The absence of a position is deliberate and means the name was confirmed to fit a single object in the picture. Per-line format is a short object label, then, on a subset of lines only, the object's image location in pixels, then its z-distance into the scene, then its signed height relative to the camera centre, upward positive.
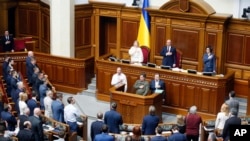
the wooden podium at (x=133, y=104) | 14.62 -2.61
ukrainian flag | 17.83 -0.66
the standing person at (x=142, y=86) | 14.95 -2.16
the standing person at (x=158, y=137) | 10.74 -2.55
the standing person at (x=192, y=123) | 12.21 -2.58
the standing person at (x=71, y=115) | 12.61 -2.52
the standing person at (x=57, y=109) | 12.94 -2.46
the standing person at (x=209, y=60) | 15.70 -1.49
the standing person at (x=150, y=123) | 12.17 -2.58
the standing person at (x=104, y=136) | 10.82 -2.56
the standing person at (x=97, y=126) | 11.67 -2.57
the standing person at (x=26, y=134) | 10.93 -2.57
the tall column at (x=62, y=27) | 18.12 -0.68
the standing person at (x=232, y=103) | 13.11 -2.28
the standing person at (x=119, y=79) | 15.73 -2.07
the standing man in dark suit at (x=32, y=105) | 13.09 -2.37
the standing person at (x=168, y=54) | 16.38 -1.40
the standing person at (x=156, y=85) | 15.35 -2.18
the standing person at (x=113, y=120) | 12.41 -2.58
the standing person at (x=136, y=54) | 16.75 -1.43
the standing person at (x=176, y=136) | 10.73 -2.52
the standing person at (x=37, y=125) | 11.60 -2.53
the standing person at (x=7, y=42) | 18.11 -1.21
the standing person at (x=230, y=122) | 11.26 -2.34
